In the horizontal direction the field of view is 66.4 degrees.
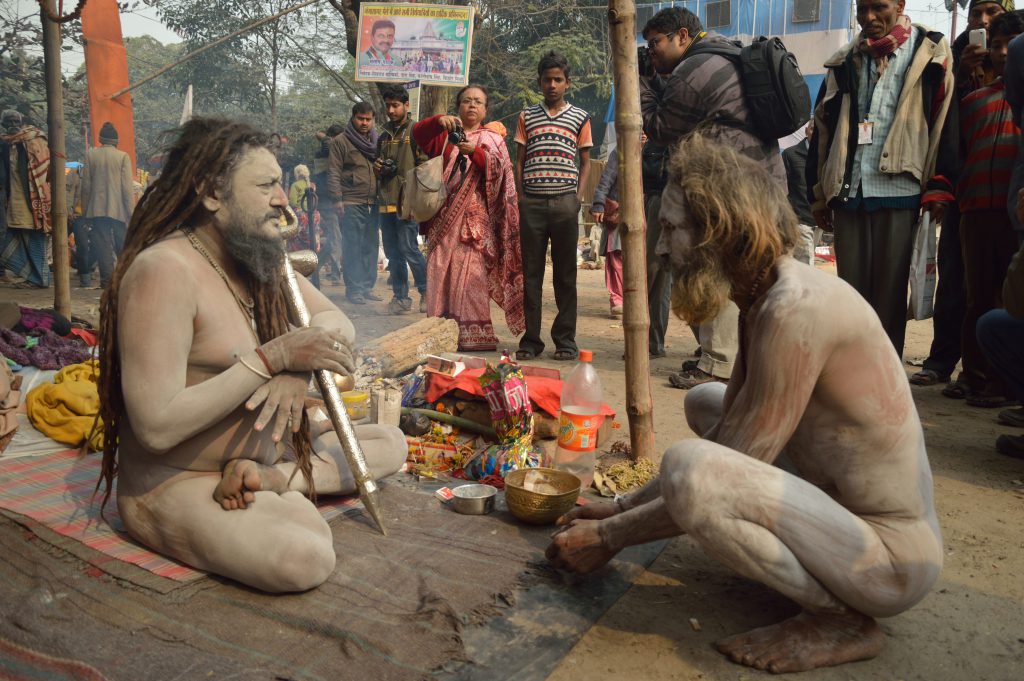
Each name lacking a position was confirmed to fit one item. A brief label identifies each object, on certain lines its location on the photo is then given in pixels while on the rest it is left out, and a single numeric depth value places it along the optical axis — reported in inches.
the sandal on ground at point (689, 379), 226.4
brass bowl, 129.8
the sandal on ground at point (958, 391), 220.5
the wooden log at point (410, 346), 226.1
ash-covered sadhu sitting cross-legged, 100.6
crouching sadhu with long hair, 88.8
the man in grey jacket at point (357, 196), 369.4
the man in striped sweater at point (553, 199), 263.6
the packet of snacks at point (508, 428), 153.9
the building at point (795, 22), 885.2
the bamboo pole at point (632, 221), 149.9
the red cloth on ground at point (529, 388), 175.5
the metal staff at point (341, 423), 120.8
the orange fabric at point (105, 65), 460.8
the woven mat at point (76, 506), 109.3
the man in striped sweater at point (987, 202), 206.8
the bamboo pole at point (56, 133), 226.4
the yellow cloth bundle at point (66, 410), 159.0
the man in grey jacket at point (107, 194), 407.5
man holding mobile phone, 220.2
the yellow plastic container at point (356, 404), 185.2
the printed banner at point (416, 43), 368.2
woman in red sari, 271.0
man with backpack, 211.2
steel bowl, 137.6
